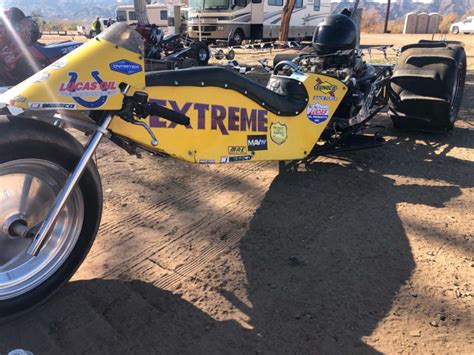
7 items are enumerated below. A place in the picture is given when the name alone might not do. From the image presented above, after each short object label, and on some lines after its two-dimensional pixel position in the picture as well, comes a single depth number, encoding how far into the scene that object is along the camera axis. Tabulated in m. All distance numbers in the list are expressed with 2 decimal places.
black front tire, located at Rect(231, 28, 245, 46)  20.45
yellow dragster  2.37
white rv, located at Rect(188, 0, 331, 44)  20.53
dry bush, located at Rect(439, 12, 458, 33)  37.85
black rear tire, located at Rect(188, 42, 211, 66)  11.45
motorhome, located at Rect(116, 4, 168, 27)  28.83
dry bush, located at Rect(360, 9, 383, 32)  40.52
